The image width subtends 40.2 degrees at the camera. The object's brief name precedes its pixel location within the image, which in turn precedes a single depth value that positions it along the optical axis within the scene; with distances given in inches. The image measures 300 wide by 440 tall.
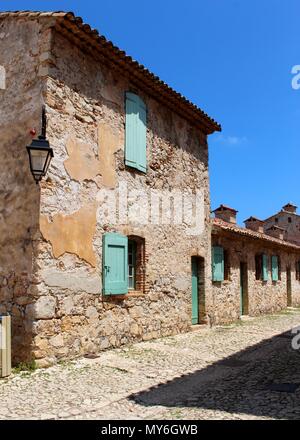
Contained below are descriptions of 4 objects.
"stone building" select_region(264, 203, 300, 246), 1027.3
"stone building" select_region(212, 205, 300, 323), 498.3
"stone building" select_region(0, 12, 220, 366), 263.6
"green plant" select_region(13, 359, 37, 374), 241.1
